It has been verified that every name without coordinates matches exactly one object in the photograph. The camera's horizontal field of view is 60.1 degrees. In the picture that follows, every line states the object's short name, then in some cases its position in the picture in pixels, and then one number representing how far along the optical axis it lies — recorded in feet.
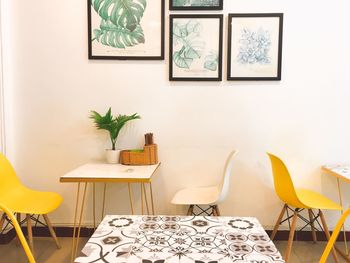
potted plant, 8.38
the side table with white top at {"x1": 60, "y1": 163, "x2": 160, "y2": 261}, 6.91
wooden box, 8.32
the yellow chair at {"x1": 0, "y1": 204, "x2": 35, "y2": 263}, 3.66
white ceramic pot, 8.53
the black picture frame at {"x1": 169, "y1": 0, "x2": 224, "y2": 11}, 8.53
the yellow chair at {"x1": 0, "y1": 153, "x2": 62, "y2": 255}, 7.23
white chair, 7.66
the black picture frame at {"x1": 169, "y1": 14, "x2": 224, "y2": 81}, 8.58
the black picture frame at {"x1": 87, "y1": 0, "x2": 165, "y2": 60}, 8.61
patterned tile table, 3.29
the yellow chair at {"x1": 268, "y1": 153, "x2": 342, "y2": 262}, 7.23
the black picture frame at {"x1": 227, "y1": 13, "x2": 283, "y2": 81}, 8.52
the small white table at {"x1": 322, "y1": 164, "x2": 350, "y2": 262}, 7.59
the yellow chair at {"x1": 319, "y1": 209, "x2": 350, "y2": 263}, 3.64
